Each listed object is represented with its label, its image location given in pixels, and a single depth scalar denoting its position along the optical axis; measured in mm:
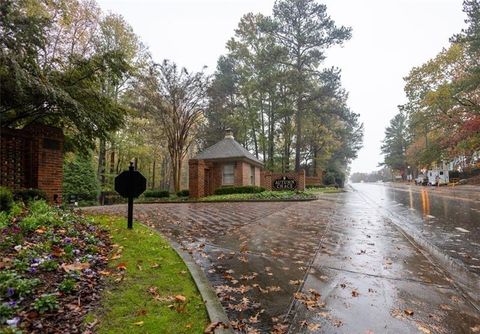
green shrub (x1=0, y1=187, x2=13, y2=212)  5791
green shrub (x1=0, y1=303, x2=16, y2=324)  2445
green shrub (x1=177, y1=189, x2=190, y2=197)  22594
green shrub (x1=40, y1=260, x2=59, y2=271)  3562
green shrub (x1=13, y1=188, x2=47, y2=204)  7930
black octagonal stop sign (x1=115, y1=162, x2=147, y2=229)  6426
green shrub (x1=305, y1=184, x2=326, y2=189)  36328
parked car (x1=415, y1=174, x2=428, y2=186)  46344
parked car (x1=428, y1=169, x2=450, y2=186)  41875
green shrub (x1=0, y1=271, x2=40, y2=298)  2807
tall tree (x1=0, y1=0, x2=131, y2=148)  7539
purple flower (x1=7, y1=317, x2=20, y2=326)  2287
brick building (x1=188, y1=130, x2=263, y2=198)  22672
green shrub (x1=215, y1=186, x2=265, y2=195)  21234
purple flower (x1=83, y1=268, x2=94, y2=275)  3782
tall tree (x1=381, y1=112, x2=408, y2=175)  74938
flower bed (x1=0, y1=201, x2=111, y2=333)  2602
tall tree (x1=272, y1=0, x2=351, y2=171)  29047
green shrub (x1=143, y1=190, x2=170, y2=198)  23109
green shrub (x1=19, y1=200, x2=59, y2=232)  5031
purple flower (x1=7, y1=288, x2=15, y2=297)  2759
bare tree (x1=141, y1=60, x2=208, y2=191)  22406
